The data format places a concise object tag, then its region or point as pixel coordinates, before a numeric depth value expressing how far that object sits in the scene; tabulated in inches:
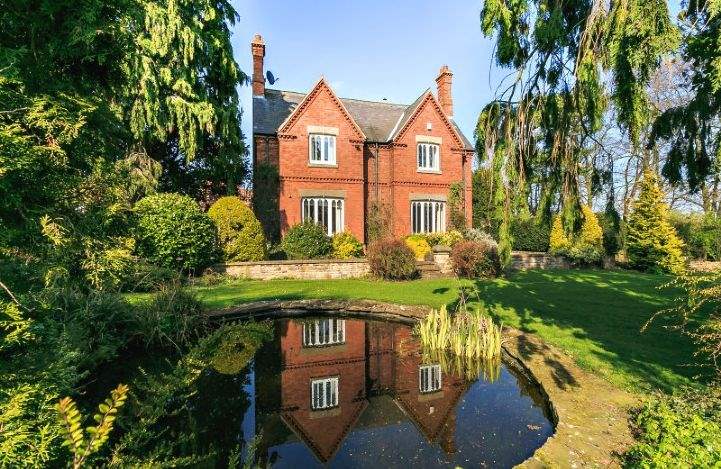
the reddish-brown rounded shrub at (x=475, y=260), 590.2
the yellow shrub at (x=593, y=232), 848.0
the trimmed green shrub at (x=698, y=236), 783.7
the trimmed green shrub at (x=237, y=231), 623.5
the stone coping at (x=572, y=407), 135.9
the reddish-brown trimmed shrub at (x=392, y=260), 576.7
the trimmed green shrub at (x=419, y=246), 735.6
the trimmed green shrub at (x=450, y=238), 806.8
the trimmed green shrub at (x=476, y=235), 794.7
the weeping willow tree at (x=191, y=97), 630.5
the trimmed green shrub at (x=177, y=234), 533.0
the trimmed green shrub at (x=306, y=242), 685.9
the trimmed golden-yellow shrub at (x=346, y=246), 732.0
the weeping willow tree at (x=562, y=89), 135.7
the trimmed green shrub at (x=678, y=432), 117.4
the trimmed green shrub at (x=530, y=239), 1015.6
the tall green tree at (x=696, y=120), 144.5
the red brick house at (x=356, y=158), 791.7
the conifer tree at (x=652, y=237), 749.3
